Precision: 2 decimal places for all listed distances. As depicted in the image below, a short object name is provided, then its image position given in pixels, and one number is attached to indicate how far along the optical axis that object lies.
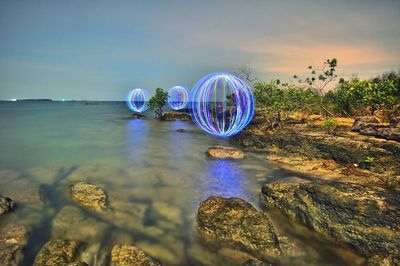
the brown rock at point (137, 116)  49.06
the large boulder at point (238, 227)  6.06
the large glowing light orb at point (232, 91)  17.86
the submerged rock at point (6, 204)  7.72
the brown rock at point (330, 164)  12.32
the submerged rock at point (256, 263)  5.18
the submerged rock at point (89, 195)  8.48
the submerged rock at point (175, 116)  44.72
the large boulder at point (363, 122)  17.37
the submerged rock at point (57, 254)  5.40
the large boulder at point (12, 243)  5.65
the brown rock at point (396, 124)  14.91
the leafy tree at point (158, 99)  42.78
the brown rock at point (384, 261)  5.23
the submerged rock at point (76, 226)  6.88
